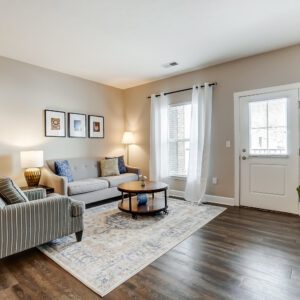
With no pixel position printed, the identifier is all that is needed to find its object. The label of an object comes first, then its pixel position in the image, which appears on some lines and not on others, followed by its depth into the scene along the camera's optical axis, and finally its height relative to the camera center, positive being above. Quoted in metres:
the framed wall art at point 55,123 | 4.08 +0.48
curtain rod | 4.06 +1.18
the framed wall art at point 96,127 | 4.80 +0.48
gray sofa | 3.50 -0.60
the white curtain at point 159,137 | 4.75 +0.23
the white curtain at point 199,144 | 4.08 +0.07
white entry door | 3.34 -0.06
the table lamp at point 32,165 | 3.45 -0.27
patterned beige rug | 1.86 -1.06
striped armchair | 1.89 -0.72
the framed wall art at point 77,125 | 4.44 +0.48
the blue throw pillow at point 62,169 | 3.81 -0.37
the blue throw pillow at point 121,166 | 4.78 -0.40
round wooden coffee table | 3.17 -0.92
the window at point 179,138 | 4.51 +0.20
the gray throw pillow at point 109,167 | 4.52 -0.41
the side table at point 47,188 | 3.45 -0.64
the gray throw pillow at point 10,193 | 2.10 -0.44
